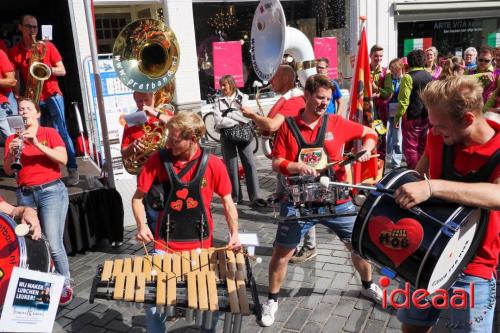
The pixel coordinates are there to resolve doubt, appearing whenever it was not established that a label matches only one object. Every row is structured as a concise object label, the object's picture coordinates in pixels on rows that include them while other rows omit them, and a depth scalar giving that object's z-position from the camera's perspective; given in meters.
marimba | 2.10
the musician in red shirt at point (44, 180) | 3.48
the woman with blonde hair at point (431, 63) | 6.64
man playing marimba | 2.75
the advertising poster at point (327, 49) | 9.66
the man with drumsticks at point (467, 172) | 1.86
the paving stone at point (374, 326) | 3.12
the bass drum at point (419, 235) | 1.85
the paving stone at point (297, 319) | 3.22
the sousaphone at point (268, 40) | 4.81
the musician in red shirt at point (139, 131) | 3.88
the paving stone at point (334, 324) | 3.16
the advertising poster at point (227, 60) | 9.08
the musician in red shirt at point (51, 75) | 5.62
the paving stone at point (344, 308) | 3.36
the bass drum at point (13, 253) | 2.21
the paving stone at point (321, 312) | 3.29
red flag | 4.94
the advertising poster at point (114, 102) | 5.81
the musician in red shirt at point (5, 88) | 5.18
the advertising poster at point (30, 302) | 1.78
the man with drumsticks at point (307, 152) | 3.15
